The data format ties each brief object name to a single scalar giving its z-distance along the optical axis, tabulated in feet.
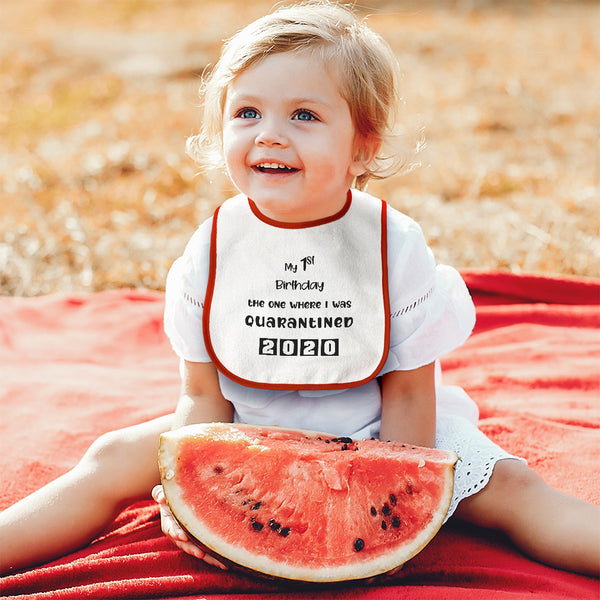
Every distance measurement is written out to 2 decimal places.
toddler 5.74
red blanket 5.45
